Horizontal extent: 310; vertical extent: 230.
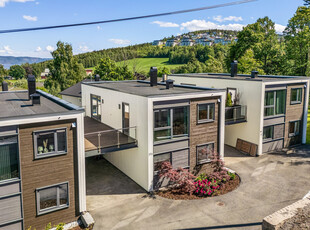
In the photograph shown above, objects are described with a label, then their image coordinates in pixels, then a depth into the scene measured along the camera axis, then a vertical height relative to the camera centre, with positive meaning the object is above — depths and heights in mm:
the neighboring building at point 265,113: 17266 -2236
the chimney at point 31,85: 12508 -358
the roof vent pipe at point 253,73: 19589 +486
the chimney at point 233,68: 21078 +911
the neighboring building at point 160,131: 12477 -2657
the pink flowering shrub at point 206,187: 12508 -5232
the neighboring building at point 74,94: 26116 -1703
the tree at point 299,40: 31969 +4943
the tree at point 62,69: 44781 +1523
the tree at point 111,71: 46022 +1318
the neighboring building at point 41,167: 8961 -3252
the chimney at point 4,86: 16308 -553
